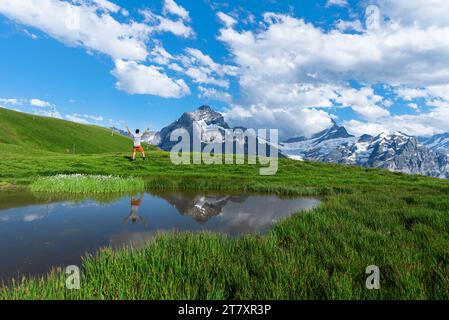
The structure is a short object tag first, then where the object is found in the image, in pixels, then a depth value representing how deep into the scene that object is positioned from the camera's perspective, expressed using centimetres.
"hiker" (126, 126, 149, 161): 3461
